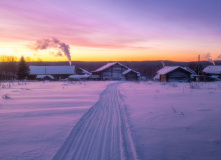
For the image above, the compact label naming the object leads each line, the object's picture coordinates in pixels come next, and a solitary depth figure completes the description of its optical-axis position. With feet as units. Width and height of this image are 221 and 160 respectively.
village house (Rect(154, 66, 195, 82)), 122.11
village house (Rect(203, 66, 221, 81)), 168.96
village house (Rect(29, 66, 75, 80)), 197.94
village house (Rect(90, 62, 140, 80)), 160.76
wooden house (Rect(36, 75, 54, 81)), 176.41
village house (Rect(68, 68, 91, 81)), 175.77
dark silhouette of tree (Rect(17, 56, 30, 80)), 176.65
